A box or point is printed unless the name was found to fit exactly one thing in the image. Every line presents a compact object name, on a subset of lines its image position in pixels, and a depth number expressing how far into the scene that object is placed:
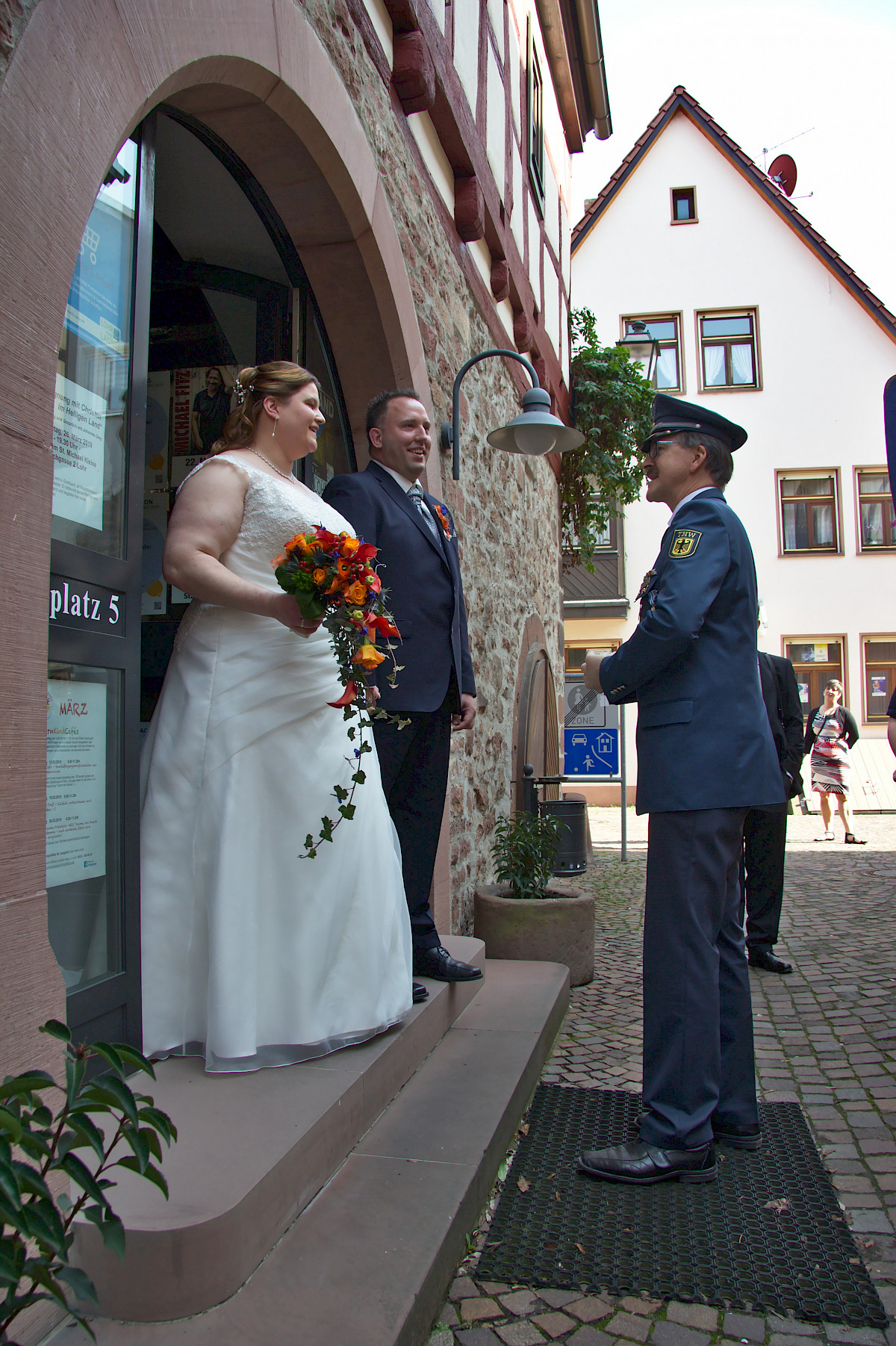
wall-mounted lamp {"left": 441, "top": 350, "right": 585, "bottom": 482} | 4.75
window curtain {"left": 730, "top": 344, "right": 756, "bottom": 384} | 17.59
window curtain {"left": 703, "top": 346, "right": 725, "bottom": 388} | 17.64
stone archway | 1.50
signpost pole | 8.92
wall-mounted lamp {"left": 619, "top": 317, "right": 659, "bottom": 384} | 10.65
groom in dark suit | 2.95
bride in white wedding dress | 2.13
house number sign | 1.92
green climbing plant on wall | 10.08
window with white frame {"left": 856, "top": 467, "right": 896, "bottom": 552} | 17.31
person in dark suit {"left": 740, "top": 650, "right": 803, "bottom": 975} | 4.67
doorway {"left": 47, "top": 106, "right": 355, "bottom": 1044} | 1.99
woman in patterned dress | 10.79
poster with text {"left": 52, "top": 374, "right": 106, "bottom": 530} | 2.01
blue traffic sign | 9.24
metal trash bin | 6.65
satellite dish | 21.72
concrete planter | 4.33
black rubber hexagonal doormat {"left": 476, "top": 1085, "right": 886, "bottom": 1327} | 1.92
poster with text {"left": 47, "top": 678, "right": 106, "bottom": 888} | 1.98
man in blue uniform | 2.41
